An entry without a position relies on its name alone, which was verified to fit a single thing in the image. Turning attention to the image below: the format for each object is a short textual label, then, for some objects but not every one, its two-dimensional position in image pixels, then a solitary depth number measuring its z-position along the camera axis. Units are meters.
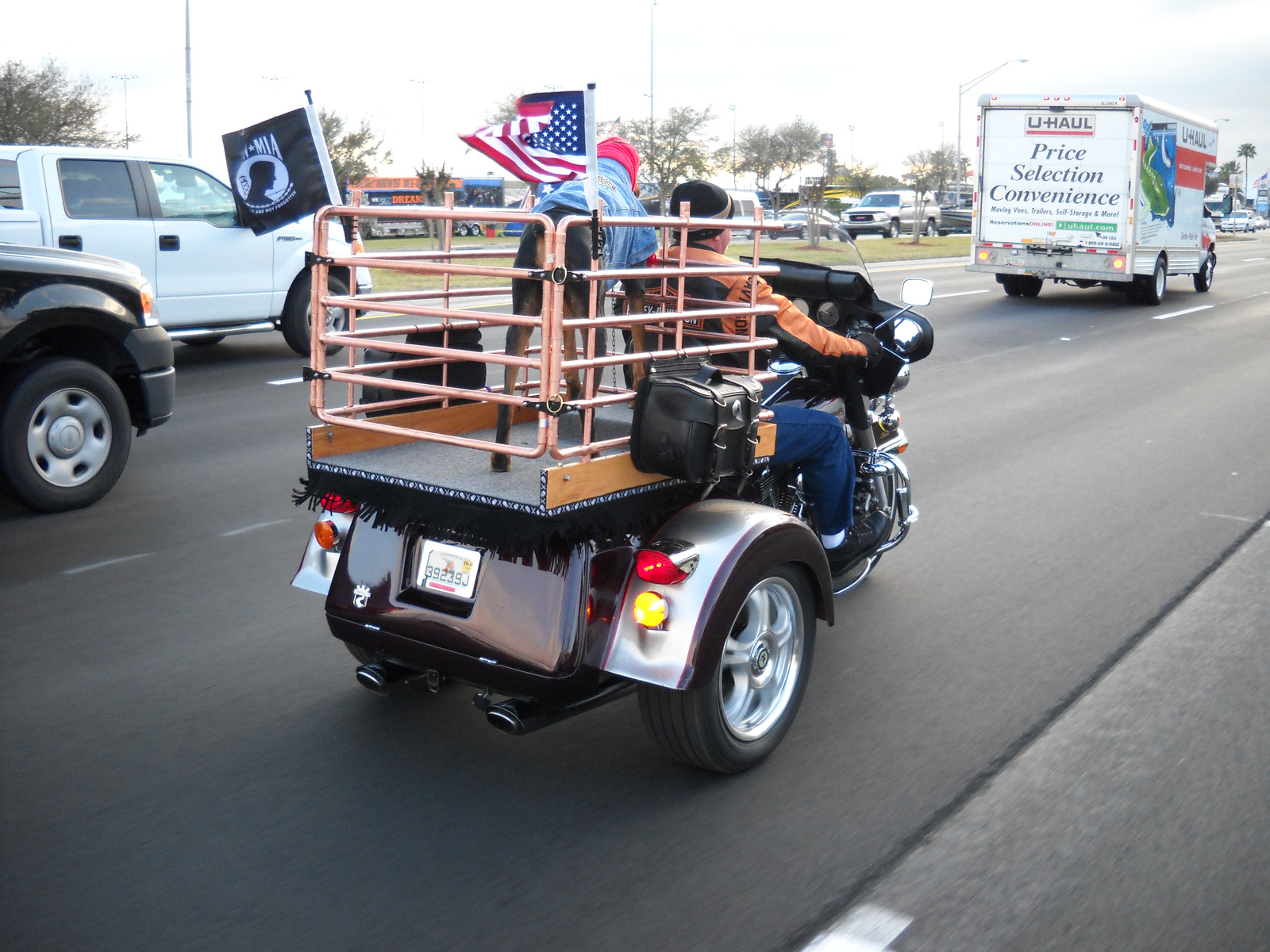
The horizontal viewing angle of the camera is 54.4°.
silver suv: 48.75
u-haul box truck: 20.08
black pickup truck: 6.49
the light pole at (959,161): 41.86
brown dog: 3.80
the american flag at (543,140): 3.49
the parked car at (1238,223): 90.56
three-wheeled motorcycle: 3.33
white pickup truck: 10.49
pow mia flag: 4.28
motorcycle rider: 4.25
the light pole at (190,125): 37.88
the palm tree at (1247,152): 161.86
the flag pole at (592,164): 3.28
